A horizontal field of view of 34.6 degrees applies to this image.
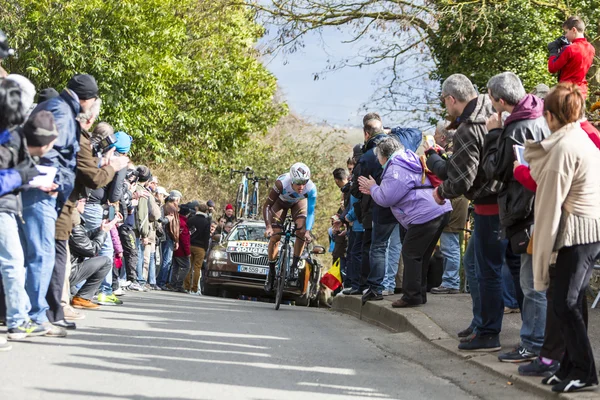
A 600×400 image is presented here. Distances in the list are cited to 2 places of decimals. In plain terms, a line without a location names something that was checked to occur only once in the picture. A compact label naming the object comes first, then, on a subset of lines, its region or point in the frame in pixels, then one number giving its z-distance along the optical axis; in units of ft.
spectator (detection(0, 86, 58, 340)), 22.54
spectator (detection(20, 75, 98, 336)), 26.40
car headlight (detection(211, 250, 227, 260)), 62.75
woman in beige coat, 20.72
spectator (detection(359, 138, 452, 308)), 35.99
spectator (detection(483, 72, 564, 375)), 24.49
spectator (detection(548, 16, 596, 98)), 36.63
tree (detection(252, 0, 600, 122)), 68.49
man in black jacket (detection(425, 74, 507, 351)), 27.04
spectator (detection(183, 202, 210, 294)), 75.41
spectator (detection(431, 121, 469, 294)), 44.06
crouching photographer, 35.46
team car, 61.05
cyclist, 46.83
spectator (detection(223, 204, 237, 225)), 95.19
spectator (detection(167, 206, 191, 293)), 71.46
